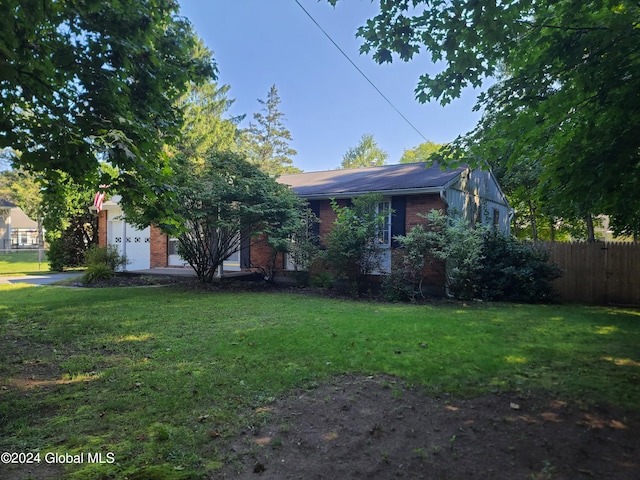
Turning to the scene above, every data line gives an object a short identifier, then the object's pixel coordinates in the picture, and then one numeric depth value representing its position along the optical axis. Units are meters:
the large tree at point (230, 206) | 11.02
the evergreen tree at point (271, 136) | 44.01
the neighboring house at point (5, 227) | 38.72
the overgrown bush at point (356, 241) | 10.69
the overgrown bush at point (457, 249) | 10.18
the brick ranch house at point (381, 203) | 11.61
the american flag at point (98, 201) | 16.44
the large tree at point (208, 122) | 22.23
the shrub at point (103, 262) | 13.15
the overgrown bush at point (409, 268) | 10.38
